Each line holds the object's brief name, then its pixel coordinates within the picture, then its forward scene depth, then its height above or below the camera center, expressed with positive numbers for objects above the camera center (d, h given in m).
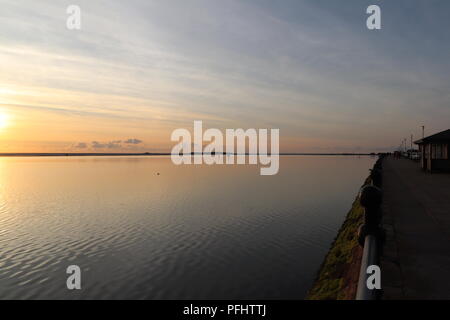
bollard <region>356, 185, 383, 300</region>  4.40 -1.01
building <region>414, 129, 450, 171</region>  27.81 +0.48
